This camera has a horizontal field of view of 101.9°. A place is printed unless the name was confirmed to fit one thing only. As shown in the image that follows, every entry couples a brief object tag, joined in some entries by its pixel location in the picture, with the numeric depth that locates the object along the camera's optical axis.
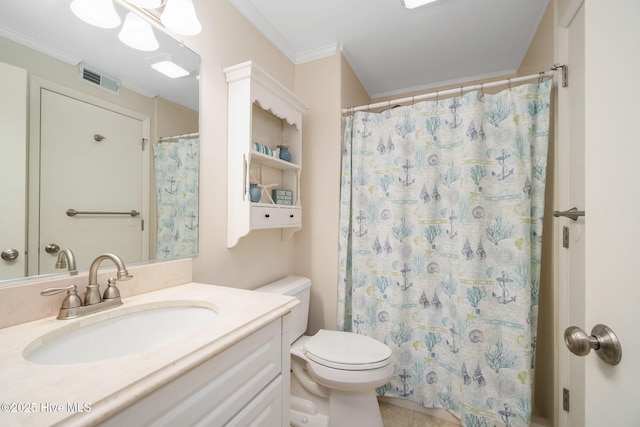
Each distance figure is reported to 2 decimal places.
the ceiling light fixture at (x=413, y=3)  1.42
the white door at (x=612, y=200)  0.41
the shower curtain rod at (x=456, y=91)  1.41
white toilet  1.24
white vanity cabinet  0.49
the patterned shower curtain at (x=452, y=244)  1.40
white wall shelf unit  1.34
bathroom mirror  0.71
